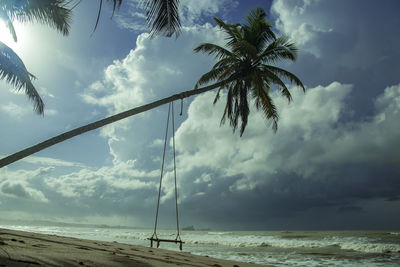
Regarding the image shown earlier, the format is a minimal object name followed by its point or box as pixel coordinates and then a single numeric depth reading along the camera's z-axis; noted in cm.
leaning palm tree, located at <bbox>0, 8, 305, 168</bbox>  893
